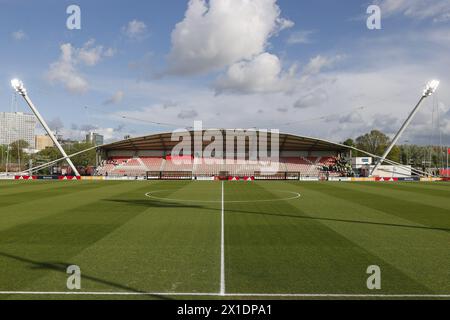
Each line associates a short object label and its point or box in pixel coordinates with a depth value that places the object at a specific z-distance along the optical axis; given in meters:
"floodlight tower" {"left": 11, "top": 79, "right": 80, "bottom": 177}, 50.56
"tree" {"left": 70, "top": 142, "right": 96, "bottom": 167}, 101.76
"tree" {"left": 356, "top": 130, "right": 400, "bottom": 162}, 134.88
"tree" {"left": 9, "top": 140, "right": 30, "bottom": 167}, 129.05
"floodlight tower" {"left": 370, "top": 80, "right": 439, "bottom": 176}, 52.81
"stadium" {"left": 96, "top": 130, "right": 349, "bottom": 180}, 68.75
